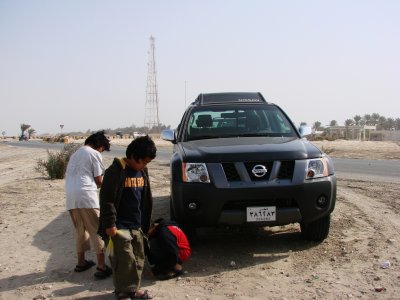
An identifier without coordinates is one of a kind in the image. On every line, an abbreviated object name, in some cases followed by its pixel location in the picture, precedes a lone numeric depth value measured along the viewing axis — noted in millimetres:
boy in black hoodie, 4168
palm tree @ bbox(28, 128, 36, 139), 102431
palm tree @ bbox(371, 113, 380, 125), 128975
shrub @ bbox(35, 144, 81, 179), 12562
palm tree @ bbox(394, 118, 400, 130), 117069
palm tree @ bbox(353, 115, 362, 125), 121262
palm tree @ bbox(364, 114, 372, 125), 122925
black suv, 4992
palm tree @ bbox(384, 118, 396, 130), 114388
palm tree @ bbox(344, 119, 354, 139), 108756
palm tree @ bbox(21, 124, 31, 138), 93100
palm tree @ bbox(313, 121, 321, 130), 108075
